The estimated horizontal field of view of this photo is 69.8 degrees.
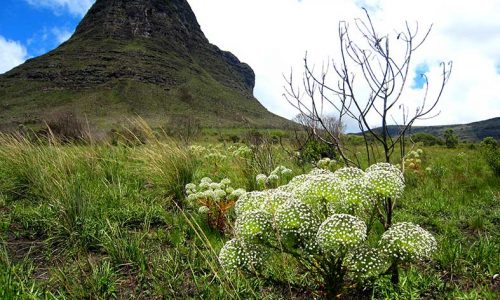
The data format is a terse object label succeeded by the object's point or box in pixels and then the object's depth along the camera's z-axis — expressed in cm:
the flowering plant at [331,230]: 214
